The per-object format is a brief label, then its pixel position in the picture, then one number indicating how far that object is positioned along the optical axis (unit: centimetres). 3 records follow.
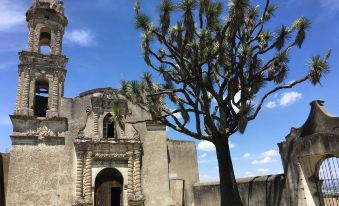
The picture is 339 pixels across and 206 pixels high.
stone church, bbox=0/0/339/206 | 1614
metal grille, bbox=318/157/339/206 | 1000
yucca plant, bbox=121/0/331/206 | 986
